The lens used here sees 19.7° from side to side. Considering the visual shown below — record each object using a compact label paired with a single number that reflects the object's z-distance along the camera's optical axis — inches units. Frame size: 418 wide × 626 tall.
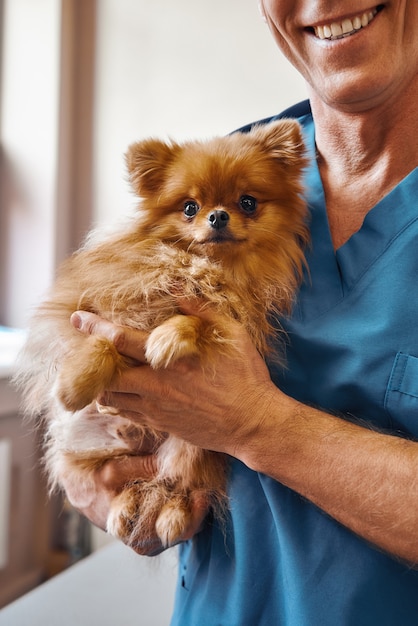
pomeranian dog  32.9
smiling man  29.7
